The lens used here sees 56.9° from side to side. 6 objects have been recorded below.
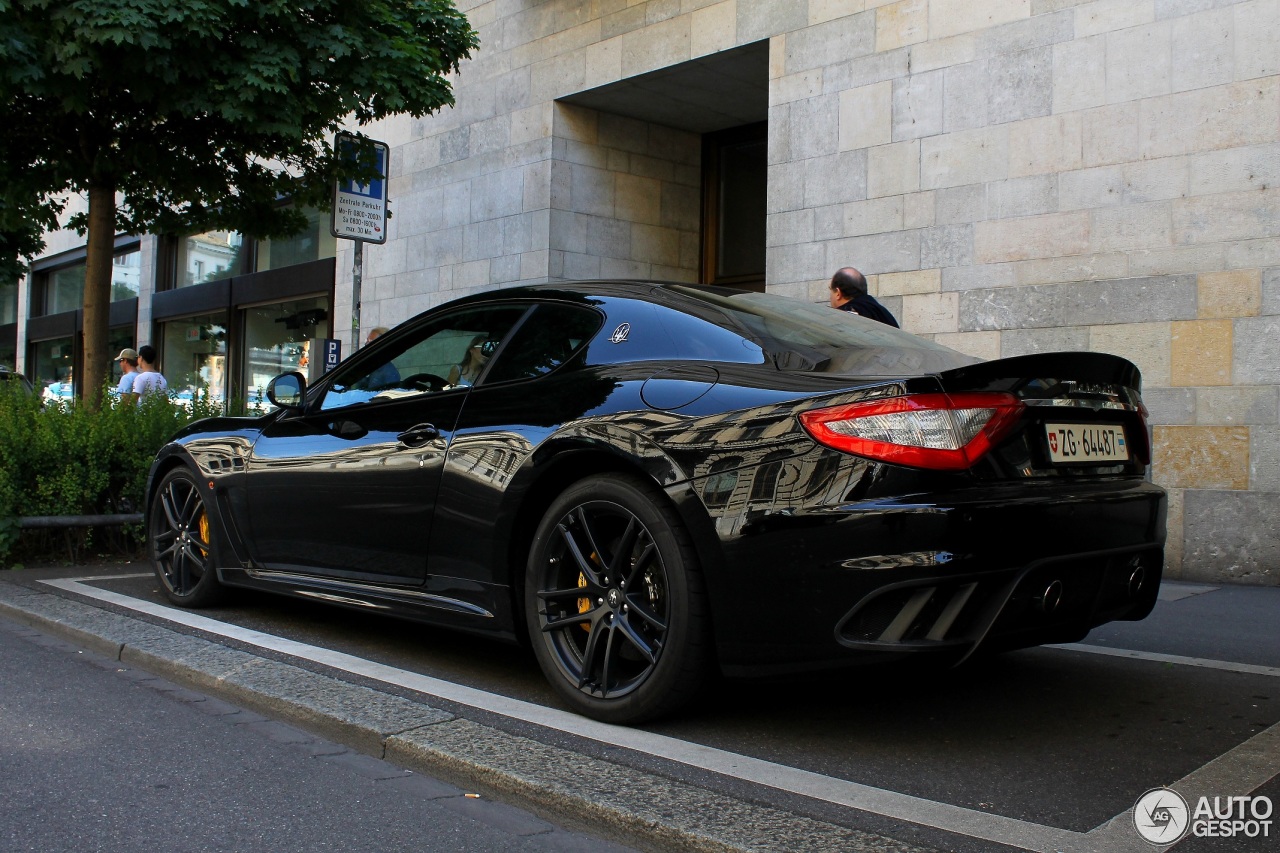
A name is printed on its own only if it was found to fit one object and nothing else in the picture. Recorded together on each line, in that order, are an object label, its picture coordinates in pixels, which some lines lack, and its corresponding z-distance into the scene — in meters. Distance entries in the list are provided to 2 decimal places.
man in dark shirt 6.48
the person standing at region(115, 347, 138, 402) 12.08
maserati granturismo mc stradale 3.05
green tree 8.18
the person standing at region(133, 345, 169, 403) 11.88
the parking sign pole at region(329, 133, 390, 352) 8.55
